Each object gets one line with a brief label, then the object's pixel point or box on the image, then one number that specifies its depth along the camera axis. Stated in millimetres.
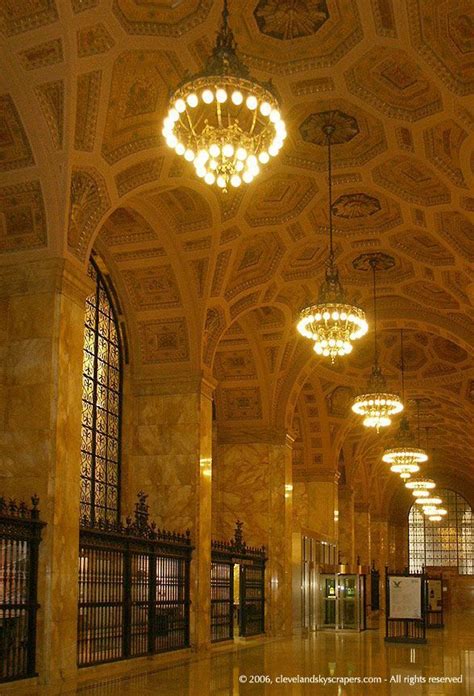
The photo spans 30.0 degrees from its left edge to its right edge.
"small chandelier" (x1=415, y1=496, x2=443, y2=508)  33062
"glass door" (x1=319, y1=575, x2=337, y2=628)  21797
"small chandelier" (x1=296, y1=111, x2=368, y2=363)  12203
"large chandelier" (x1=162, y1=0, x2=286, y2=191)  7605
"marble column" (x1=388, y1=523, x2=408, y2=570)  42219
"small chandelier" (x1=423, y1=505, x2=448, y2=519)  35344
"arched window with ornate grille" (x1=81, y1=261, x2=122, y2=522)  13922
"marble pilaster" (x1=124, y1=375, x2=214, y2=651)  14641
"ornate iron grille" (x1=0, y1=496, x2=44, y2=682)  8828
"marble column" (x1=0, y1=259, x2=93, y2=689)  9511
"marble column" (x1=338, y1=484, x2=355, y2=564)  29844
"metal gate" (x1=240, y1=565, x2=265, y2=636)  17062
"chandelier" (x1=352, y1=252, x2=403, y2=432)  17188
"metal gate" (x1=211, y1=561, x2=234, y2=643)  15719
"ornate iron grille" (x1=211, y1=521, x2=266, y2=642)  15820
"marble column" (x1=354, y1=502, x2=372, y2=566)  33656
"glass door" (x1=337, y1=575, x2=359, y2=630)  21781
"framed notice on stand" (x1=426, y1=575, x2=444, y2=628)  25141
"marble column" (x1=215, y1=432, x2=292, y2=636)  18797
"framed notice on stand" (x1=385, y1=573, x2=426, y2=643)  17188
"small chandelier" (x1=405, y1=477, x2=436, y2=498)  29891
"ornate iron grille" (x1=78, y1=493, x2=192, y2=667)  10953
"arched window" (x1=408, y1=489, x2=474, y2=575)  42812
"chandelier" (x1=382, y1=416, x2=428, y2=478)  23250
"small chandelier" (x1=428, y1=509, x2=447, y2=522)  37512
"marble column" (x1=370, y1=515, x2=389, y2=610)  38281
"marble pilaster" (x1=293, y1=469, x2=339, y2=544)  24406
